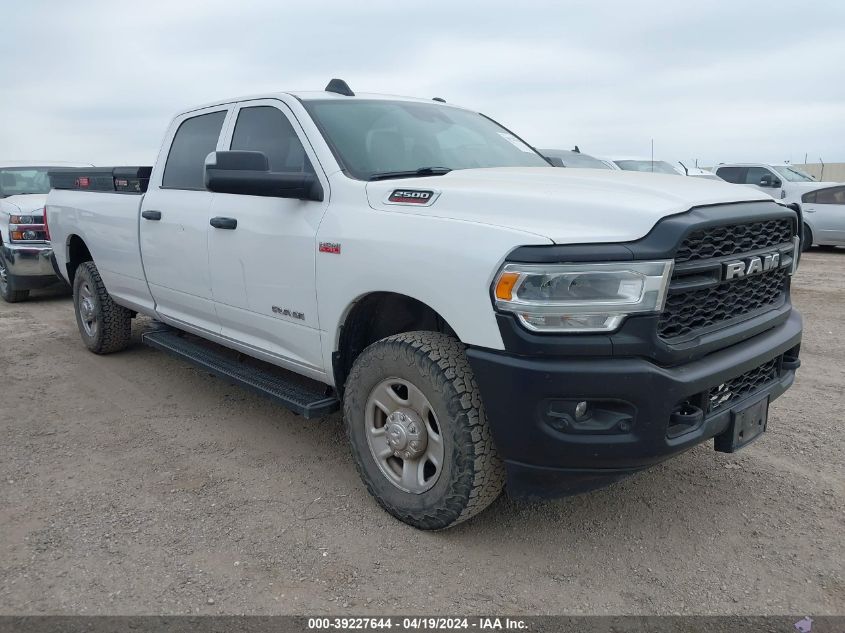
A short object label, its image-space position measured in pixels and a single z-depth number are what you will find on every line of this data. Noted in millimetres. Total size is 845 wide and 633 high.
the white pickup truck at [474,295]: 2574
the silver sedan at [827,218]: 12859
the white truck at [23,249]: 8727
